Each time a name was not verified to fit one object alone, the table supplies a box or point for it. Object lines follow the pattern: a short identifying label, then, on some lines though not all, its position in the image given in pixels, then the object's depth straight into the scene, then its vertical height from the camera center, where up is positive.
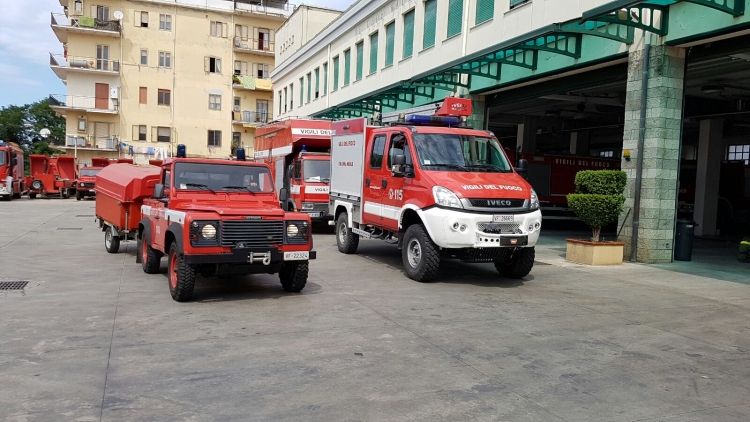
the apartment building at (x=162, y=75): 54.03 +8.23
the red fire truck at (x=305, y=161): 17.89 +0.30
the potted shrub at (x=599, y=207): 12.34 -0.47
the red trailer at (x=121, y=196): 11.27 -0.64
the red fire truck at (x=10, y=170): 31.89 -0.64
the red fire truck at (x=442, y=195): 9.33 -0.29
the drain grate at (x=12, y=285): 8.77 -1.86
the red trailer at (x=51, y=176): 38.34 -1.01
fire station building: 12.43 +2.91
